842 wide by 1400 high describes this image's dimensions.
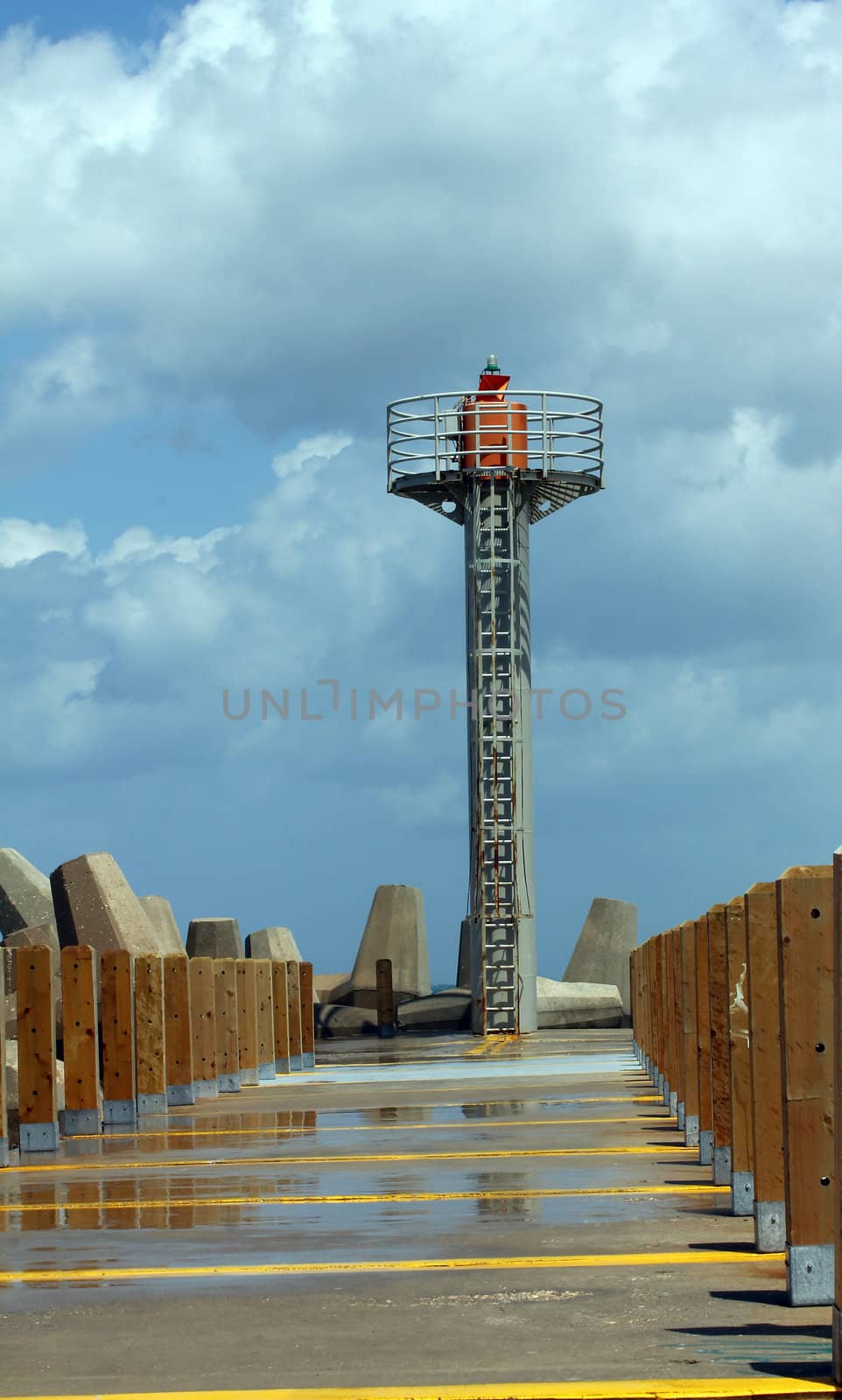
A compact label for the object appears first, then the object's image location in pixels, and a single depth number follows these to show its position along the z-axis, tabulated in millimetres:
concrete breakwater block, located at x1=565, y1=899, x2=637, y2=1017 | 42469
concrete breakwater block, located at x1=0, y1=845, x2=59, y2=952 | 30312
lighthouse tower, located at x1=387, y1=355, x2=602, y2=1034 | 33688
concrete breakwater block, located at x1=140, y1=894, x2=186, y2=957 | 35344
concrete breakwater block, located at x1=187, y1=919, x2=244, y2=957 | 35125
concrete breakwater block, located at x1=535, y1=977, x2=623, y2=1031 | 35906
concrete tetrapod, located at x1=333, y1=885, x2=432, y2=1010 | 40344
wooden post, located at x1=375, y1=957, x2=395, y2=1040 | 36188
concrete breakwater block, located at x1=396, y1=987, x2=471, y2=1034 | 35906
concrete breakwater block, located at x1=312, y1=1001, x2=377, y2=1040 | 37281
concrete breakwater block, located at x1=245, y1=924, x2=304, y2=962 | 41438
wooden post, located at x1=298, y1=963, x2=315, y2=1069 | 25427
